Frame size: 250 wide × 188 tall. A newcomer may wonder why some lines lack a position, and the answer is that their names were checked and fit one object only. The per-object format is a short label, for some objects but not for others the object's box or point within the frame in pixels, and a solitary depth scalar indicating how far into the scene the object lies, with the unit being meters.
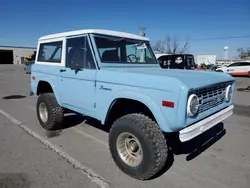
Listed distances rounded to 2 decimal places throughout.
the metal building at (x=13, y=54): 60.91
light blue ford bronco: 2.58
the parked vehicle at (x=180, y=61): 14.29
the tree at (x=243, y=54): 58.12
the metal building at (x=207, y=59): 41.04
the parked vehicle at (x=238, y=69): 22.24
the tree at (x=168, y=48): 61.01
